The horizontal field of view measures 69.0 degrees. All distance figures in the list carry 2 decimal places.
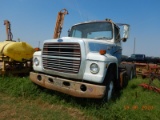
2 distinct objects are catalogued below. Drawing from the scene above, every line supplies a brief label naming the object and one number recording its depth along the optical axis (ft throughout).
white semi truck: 8.89
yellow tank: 14.86
